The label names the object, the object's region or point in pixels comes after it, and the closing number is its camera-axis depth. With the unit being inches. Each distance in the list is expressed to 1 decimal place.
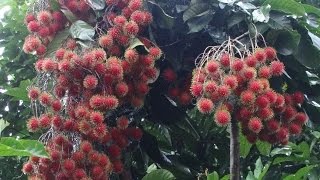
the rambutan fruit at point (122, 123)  57.5
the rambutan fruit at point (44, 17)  58.7
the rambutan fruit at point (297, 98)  59.0
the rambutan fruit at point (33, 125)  54.3
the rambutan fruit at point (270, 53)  55.1
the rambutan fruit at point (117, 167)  56.4
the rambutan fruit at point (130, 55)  54.5
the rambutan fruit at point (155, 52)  57.1
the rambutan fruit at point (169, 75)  62.2
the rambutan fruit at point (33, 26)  59.2
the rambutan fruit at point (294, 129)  57.1
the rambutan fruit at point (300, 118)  57.8
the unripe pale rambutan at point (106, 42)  55.3
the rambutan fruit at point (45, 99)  54.7
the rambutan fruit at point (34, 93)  55.8
